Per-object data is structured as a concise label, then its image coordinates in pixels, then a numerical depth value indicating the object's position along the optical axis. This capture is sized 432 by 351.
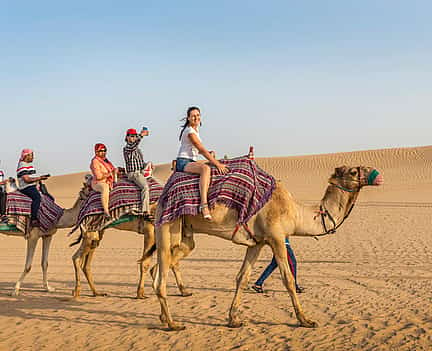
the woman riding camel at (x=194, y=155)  6.43
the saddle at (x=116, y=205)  8.86
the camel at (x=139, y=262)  8.88
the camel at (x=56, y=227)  9.65
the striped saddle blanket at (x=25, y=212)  9.55
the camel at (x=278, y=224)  6.48
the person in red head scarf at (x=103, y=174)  8.85
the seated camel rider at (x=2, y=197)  9.55
